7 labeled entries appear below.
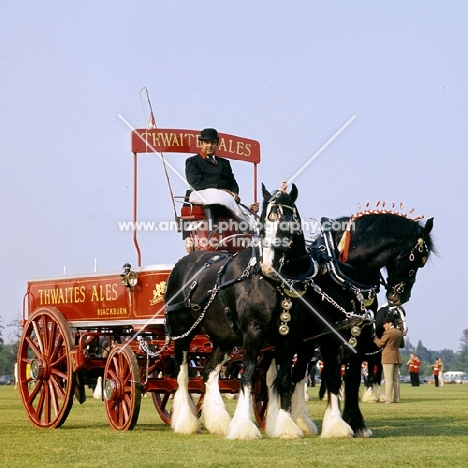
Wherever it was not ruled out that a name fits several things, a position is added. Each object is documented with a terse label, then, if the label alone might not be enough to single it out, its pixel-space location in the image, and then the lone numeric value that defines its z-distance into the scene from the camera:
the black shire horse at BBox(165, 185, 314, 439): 10.09
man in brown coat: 21.58
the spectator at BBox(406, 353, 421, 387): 36.54
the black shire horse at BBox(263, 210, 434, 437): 10.54
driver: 11.91
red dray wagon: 12.06
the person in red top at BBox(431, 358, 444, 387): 41.84
